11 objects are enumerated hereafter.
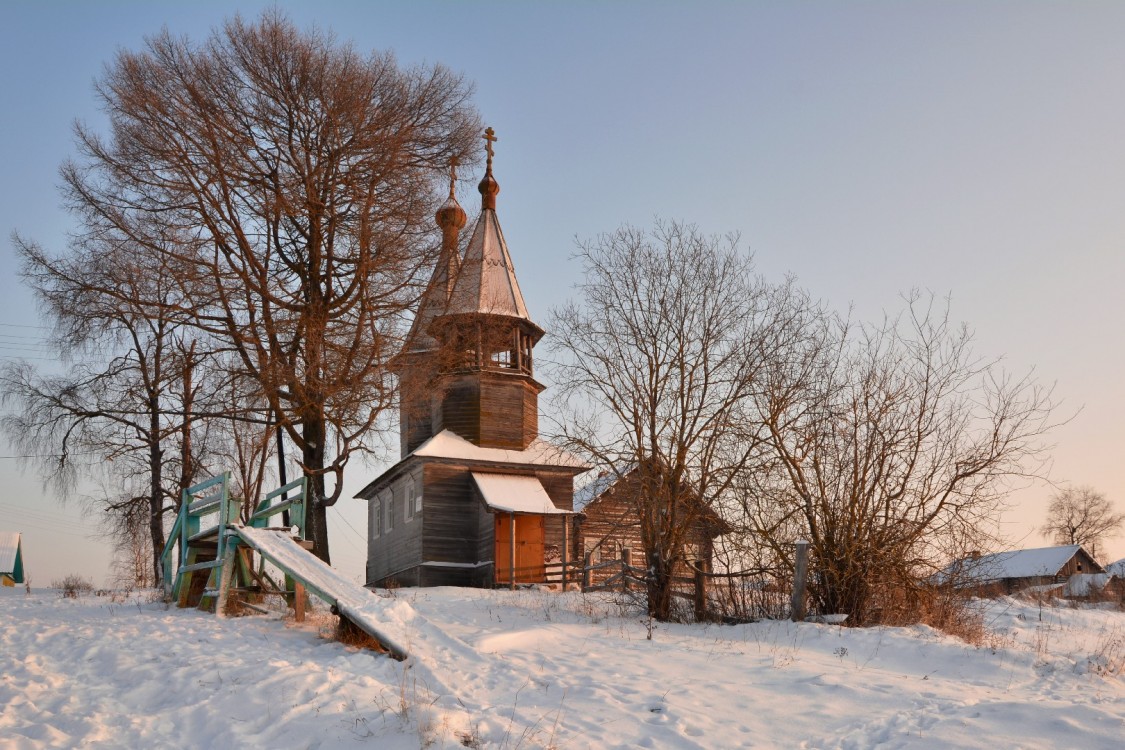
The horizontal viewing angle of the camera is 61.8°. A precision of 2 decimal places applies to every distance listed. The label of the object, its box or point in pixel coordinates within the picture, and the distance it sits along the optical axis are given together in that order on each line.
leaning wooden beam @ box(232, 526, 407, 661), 9.98
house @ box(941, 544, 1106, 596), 55.34
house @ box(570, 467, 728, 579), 14.45
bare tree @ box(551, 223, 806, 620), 14.09
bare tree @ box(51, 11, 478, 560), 18.09
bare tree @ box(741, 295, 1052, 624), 13.63
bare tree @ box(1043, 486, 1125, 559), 68.50
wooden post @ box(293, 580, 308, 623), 11.76
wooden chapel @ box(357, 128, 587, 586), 25.88
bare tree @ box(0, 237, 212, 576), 18.14
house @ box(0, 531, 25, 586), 45.83
